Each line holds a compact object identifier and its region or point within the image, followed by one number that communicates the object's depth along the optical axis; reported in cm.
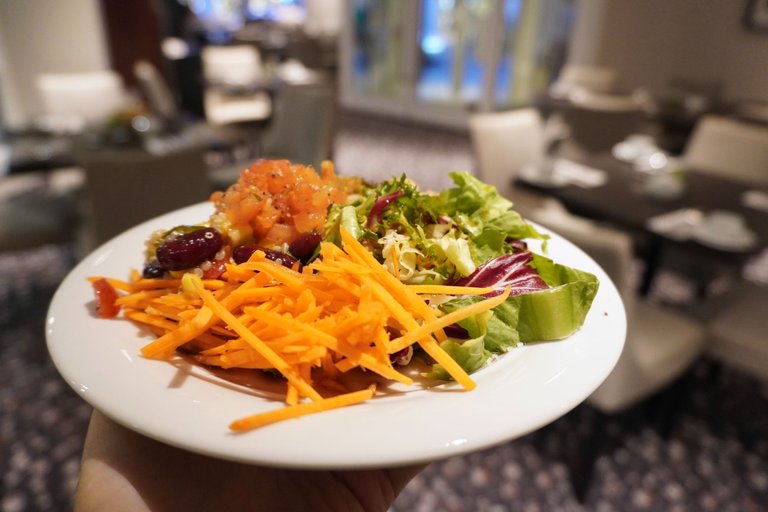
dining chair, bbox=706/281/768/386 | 246
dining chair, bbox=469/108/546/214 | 368
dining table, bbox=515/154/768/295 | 240
